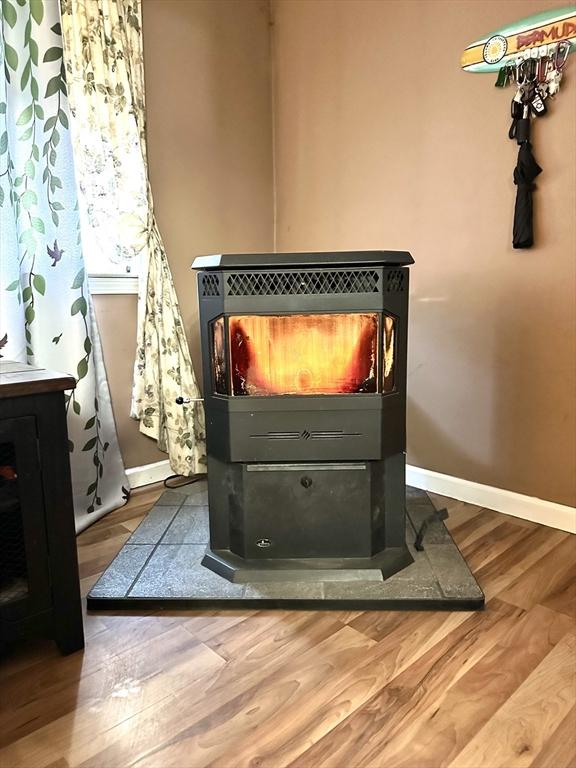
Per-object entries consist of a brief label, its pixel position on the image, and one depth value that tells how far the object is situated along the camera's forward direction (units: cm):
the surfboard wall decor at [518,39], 165
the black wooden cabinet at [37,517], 114
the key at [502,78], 180
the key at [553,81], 170
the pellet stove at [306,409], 139
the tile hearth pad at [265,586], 138
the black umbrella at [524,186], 175
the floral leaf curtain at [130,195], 182
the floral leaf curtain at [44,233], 168
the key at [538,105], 173
